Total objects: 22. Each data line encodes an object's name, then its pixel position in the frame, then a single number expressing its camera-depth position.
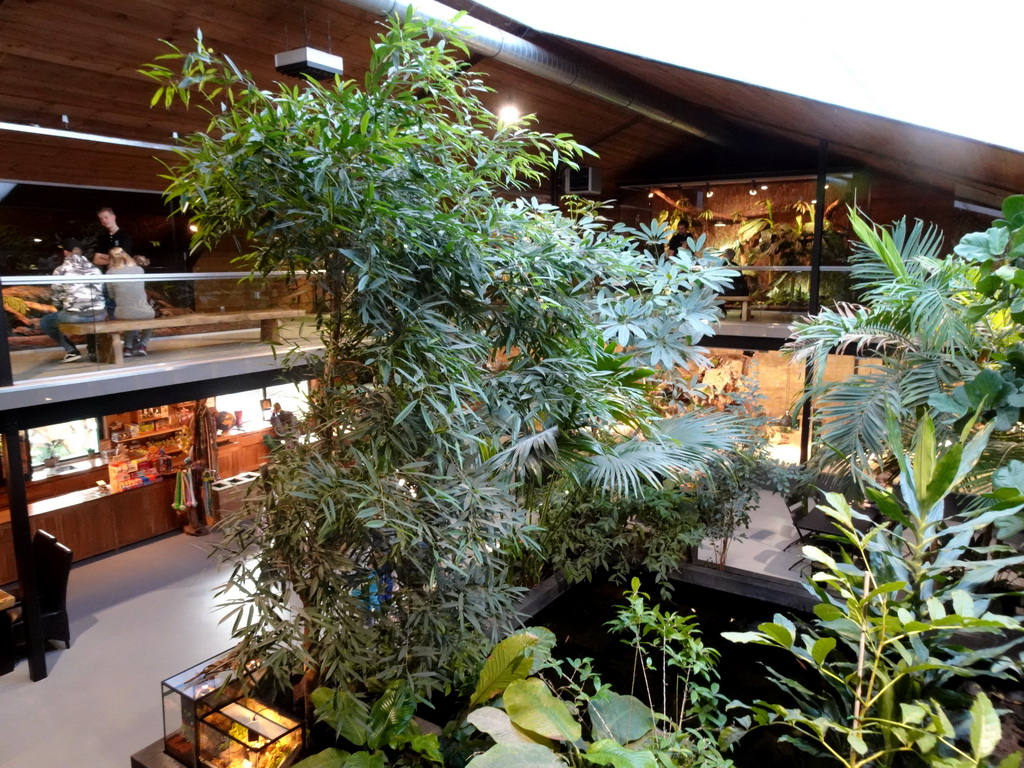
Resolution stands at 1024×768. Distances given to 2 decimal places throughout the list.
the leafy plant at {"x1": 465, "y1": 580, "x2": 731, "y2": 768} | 2.17
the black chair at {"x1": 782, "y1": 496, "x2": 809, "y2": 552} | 5.36
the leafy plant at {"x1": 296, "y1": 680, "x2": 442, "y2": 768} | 2.63
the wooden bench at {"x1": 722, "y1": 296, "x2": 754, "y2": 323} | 8.52
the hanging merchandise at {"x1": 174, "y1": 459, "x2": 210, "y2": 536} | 7.24
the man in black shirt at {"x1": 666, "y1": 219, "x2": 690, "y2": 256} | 9.12
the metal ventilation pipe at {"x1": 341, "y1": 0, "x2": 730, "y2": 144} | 4.43
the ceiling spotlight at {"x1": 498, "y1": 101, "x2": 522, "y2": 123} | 5.51
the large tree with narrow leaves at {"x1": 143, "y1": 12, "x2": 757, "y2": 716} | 2.40
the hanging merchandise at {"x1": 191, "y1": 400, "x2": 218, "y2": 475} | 7.55
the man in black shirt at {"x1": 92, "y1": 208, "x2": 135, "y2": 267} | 5.36
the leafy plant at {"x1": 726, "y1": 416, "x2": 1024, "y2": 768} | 1.79
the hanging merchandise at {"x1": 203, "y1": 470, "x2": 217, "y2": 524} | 7.43
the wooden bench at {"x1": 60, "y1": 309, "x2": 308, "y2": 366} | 4.88
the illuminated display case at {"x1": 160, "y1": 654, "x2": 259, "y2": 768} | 3.02
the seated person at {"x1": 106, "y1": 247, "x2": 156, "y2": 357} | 4.98
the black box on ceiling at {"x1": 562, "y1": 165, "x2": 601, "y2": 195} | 8.61
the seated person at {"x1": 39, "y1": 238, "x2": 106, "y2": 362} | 4.70
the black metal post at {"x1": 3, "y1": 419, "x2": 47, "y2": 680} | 4.75
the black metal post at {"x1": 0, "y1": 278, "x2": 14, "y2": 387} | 4.33
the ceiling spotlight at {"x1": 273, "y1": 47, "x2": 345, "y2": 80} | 4.14
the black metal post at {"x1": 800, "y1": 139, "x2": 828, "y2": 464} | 8.14
